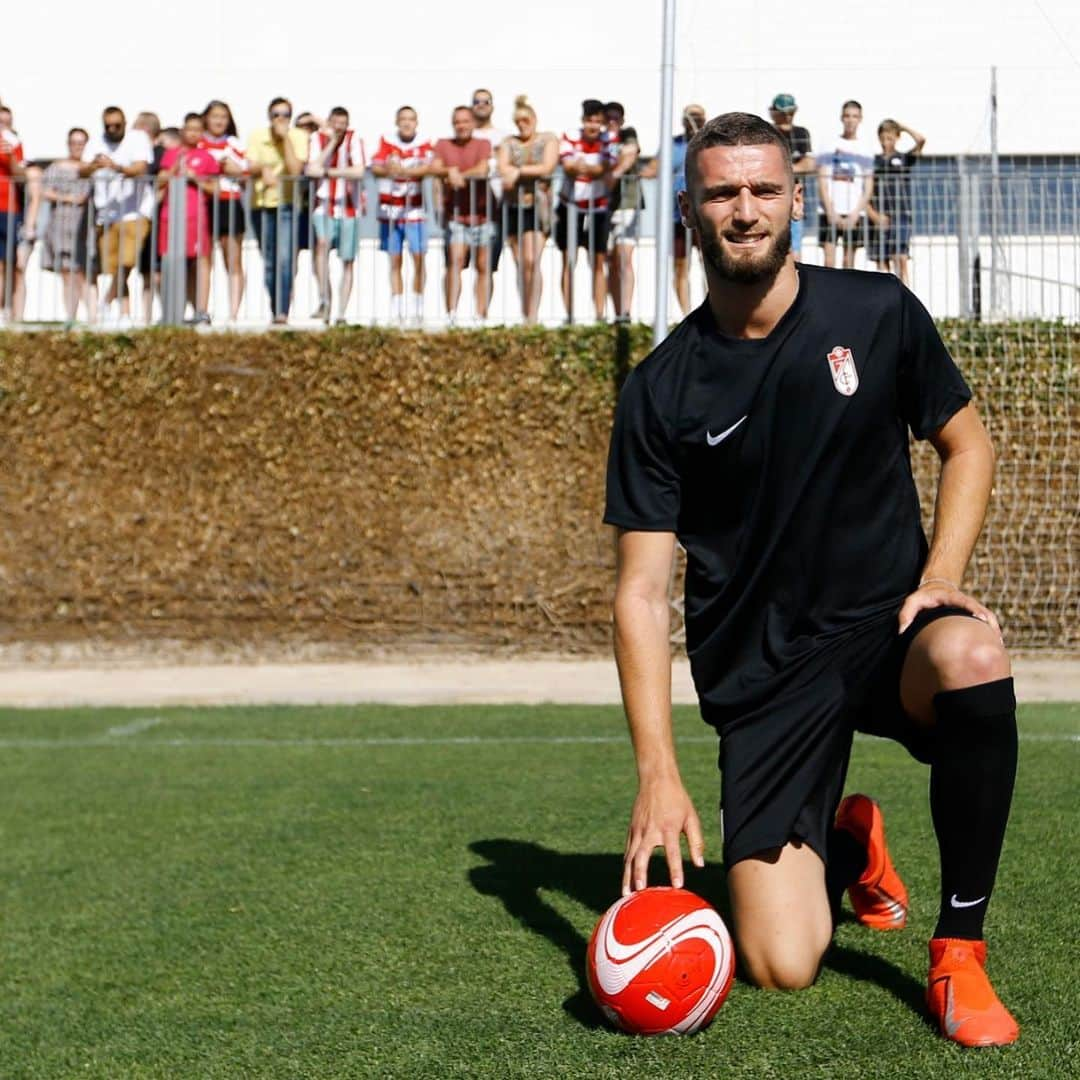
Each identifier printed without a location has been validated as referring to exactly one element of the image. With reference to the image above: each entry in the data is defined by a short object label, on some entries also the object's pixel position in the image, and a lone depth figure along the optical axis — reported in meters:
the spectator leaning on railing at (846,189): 12.52
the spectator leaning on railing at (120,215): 14.05
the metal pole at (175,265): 14.09
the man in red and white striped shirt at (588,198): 13.38
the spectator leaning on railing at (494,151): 13.69
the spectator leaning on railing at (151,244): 14.05
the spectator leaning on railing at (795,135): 12.60
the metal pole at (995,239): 12.64
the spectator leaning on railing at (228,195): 13.95
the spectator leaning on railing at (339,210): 13.73
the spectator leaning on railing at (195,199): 13.98
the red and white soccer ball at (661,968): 3.68
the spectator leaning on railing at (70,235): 14.07
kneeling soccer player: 4.09
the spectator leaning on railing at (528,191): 13.54
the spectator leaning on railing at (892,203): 12.56
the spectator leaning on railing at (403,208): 13.68
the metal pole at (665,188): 11.91
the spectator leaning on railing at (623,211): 13.25
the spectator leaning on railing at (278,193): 13.74
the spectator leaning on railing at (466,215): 13.57
